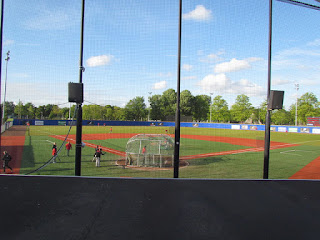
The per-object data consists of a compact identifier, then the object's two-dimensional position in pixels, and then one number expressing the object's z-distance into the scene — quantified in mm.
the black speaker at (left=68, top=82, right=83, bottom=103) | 5606
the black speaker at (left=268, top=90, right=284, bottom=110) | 6203
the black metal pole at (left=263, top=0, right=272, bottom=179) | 6277
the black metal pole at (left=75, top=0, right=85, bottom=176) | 5805
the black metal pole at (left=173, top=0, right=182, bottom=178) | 6115
